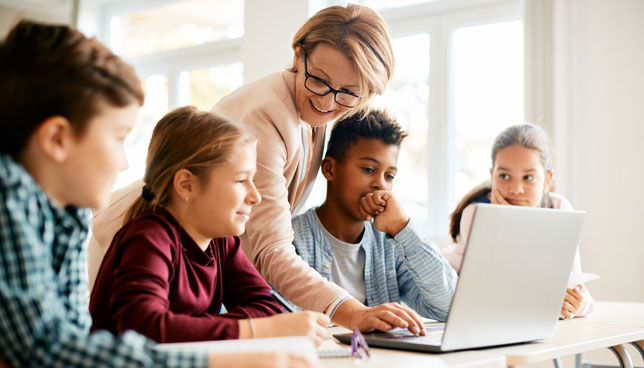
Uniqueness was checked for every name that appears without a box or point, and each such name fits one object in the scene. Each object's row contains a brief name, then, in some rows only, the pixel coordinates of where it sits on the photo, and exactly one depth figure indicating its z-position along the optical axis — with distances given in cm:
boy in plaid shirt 70
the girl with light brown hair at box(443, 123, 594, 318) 208
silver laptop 105
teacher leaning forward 137
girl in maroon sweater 102
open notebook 82
